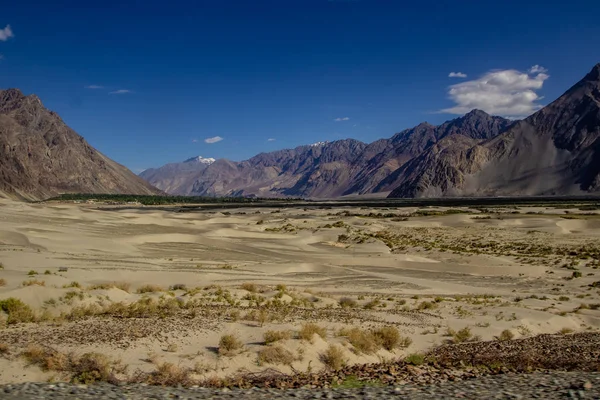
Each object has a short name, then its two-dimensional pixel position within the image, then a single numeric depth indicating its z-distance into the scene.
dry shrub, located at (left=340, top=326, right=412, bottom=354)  13.05
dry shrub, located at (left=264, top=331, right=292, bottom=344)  12.77
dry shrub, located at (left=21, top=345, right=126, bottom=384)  9.98
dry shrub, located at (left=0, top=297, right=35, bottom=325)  13.88
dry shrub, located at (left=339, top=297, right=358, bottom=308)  20.79
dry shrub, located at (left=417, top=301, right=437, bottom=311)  20.71
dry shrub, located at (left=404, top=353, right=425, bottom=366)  11.81
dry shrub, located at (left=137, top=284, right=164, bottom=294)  21.34
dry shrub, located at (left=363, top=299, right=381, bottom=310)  20.42
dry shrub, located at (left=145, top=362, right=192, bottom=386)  10.03
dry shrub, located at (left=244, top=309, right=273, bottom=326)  15.28
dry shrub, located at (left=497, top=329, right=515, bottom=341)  16.01
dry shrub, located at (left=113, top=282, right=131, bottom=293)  20.81
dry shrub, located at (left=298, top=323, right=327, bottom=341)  12.74
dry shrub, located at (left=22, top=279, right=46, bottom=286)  18.13
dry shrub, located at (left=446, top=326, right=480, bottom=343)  15.38
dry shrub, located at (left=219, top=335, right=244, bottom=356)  11.75
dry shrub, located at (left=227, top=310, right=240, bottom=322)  15.65
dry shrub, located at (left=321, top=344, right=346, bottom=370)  11.80
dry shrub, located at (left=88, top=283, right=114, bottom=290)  19.47
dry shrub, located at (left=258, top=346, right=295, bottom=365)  11.60
